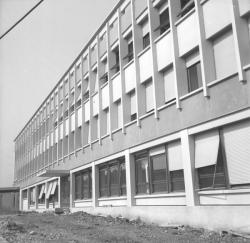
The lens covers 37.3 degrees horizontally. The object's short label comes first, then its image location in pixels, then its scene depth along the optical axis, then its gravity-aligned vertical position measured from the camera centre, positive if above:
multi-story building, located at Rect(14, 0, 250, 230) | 13.80 +4.20
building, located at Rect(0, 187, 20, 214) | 64.94 +1.99
